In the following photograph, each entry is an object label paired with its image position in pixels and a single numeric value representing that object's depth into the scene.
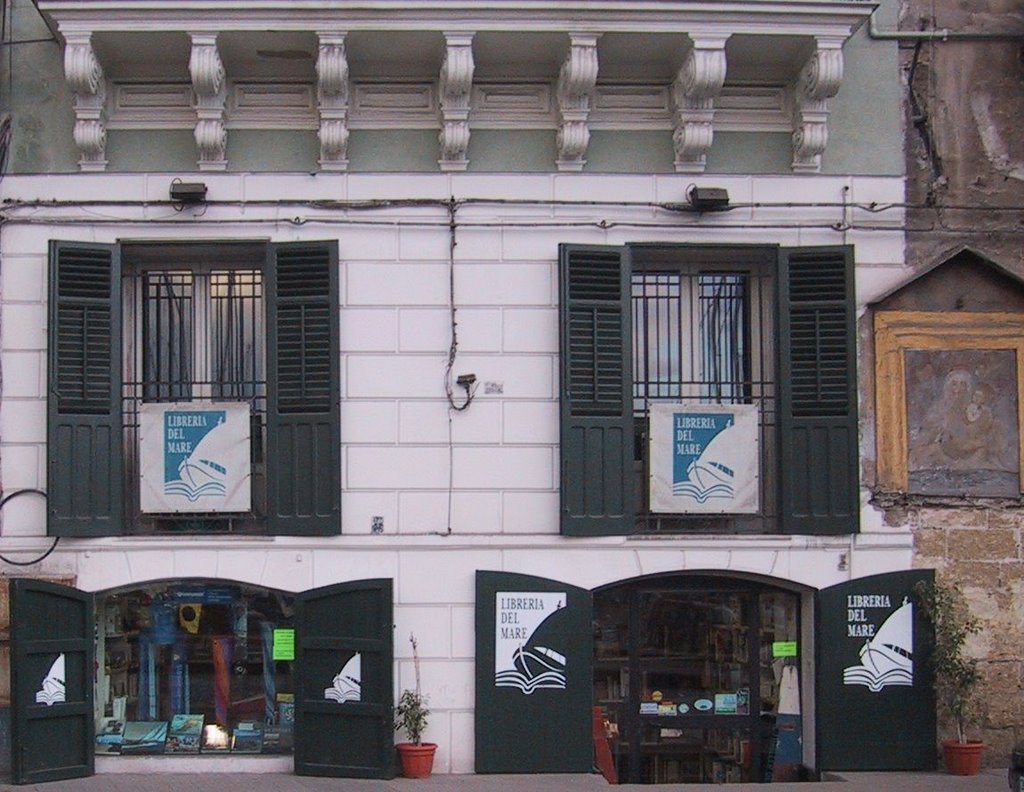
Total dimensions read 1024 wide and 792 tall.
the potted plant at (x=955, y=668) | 12.05
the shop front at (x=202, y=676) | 11.84
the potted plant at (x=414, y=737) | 11.91
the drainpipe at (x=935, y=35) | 12.79
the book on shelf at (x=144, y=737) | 12.40
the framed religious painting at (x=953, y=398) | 12.61
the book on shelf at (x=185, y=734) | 12.44
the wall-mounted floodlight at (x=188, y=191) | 12.14
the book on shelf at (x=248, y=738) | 12.45
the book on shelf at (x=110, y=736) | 12.37
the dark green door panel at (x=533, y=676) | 12.17
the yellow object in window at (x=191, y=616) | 12.55
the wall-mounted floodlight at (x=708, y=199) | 12.31
